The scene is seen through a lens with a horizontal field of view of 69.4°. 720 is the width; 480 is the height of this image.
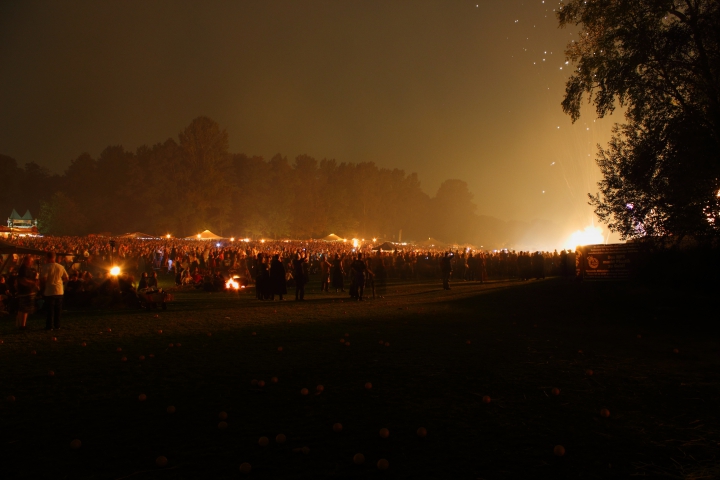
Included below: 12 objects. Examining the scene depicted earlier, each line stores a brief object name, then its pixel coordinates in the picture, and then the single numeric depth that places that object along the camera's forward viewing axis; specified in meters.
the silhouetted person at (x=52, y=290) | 11.33
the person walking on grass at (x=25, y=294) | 11.35
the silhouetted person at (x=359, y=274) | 19.08
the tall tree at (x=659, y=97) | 14.76
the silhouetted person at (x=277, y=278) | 18.55
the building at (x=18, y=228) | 39.90
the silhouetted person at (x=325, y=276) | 24.16
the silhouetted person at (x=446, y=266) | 23.62
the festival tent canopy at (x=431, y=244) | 84.56
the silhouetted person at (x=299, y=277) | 18.73
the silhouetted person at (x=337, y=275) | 23.16
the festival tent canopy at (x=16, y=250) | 15.16
